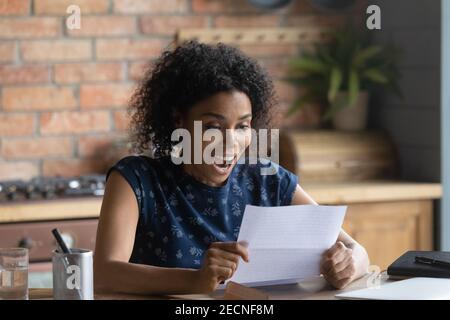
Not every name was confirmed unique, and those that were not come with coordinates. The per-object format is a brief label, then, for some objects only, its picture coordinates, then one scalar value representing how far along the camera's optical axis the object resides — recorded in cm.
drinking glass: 278
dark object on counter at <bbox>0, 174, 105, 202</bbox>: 395
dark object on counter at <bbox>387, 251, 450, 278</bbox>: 296
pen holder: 275
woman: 304
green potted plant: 438
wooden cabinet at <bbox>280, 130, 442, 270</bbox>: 419
